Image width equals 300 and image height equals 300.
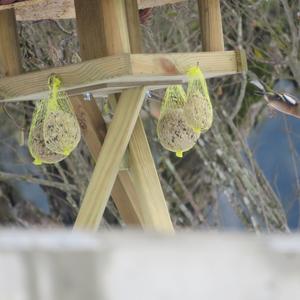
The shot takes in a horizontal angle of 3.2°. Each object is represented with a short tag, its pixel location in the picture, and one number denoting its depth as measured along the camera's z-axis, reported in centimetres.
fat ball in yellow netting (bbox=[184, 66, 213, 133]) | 946
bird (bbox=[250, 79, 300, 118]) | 994
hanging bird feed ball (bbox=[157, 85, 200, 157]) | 957
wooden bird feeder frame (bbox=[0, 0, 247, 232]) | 935
